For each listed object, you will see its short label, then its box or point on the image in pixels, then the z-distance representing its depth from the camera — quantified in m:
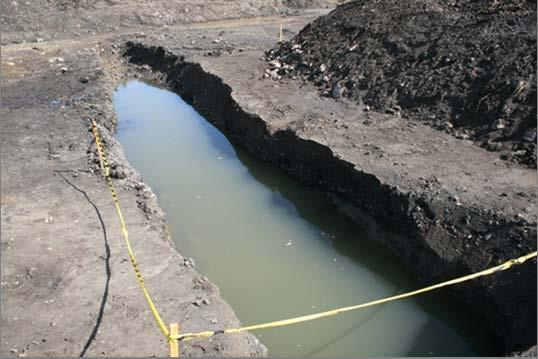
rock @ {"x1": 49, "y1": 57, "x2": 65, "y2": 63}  16.96
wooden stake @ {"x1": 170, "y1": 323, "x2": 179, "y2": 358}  4.86
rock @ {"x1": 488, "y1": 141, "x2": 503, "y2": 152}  9.49
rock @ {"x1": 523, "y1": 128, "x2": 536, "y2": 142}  9.28
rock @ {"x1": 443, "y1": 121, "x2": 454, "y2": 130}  10.47
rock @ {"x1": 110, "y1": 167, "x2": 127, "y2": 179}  9.48
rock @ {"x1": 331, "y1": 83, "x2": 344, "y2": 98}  12.66
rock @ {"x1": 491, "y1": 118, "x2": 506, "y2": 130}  9.81
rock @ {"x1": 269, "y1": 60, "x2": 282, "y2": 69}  15.04
